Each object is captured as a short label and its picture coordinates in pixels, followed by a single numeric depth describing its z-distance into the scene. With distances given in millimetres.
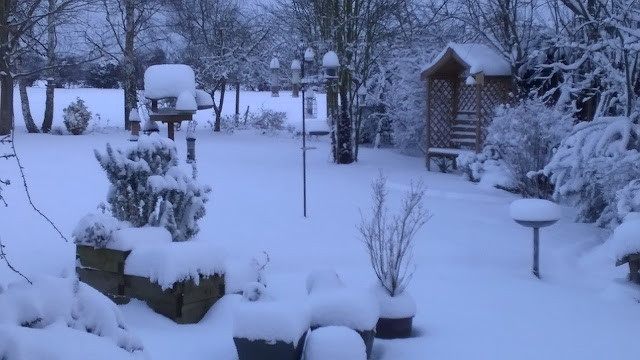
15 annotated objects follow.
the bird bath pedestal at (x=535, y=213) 6586
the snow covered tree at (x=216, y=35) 25109
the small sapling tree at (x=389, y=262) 5281
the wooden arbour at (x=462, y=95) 14125
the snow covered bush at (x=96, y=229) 5613
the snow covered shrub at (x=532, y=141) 10570
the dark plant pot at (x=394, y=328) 5152
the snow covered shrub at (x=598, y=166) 7945
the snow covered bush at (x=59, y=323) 2141
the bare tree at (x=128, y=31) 23312
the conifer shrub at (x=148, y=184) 6297
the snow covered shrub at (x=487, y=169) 11766
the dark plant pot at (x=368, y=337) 4518
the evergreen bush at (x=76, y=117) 21875
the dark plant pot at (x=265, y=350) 4191
